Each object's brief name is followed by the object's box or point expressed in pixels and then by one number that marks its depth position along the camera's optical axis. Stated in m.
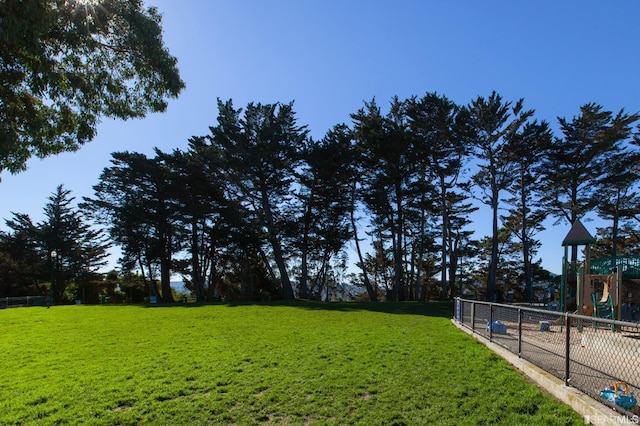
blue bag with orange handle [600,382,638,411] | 4.03
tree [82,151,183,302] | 33.41
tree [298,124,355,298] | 30.38
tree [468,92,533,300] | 29.03
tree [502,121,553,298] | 28.70
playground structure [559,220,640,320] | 12.70
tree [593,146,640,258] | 28.12
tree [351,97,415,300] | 29.06
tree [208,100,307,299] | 29.45
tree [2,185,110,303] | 41.97
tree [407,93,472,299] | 29.14
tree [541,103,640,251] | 28.28
